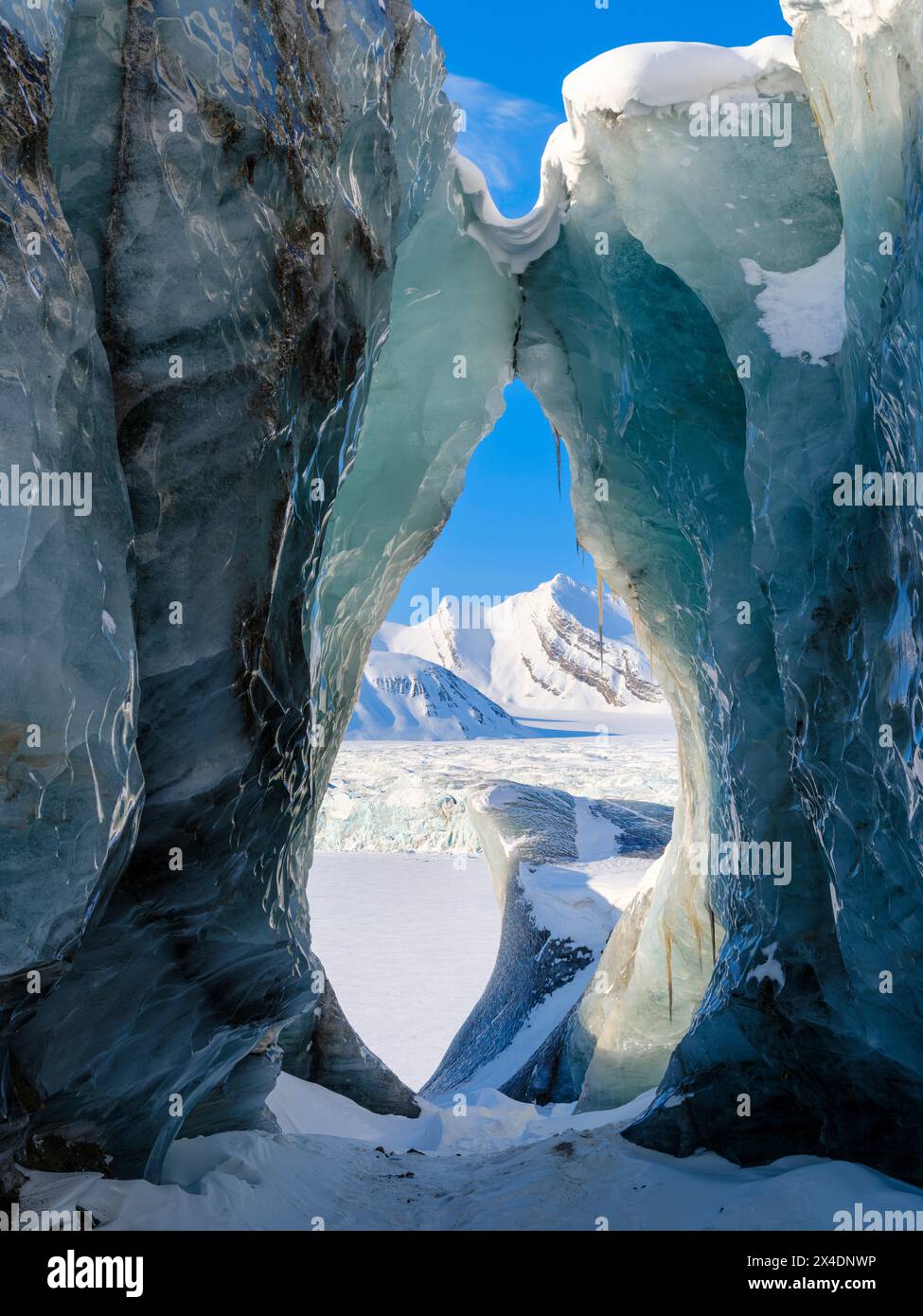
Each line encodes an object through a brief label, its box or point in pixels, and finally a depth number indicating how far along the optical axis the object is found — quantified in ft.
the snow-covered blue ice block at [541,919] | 33.91
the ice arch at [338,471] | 9.11
